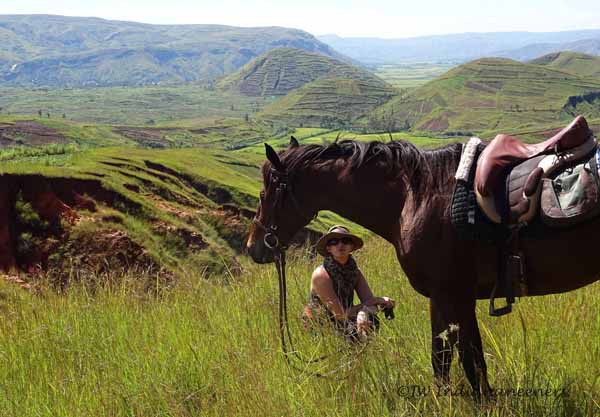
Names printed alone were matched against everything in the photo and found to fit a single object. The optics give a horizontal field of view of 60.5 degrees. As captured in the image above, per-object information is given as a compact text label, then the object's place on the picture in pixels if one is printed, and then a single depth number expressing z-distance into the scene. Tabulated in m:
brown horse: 3.03
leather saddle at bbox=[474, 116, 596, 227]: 2.99
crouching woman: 4.27
